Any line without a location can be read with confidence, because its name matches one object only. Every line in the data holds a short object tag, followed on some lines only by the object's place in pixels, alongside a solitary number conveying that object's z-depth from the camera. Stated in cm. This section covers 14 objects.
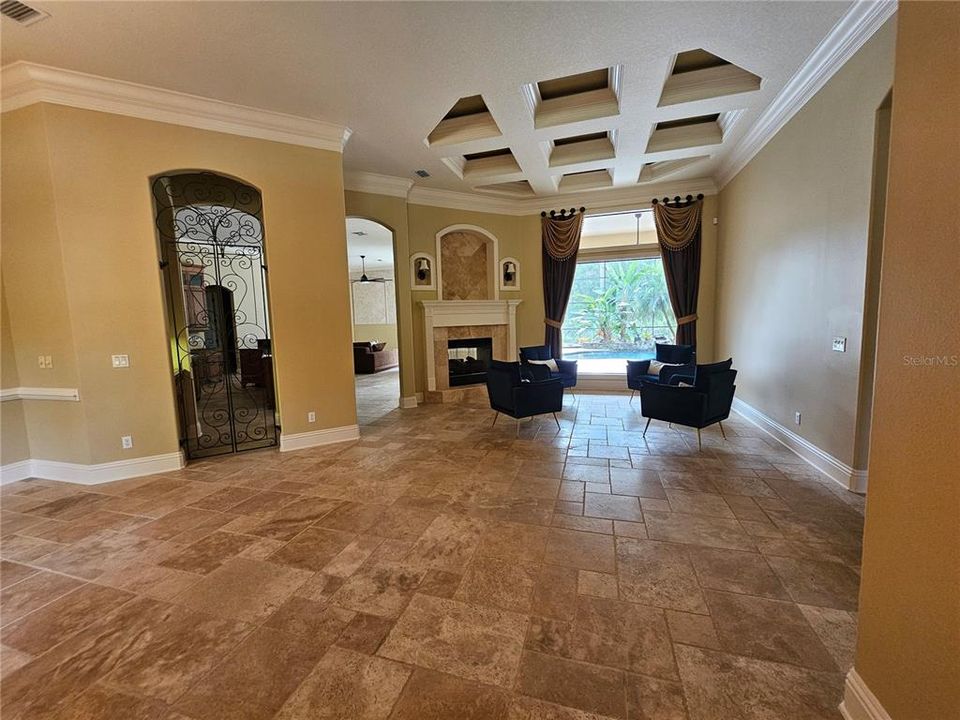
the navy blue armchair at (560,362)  620
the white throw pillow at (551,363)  595
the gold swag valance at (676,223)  603
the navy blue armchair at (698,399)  391
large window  678
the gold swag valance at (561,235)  662
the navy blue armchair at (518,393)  457
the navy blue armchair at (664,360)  532
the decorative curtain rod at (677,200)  604
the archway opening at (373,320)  709
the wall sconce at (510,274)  693
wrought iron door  400
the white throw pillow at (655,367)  563
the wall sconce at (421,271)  623
